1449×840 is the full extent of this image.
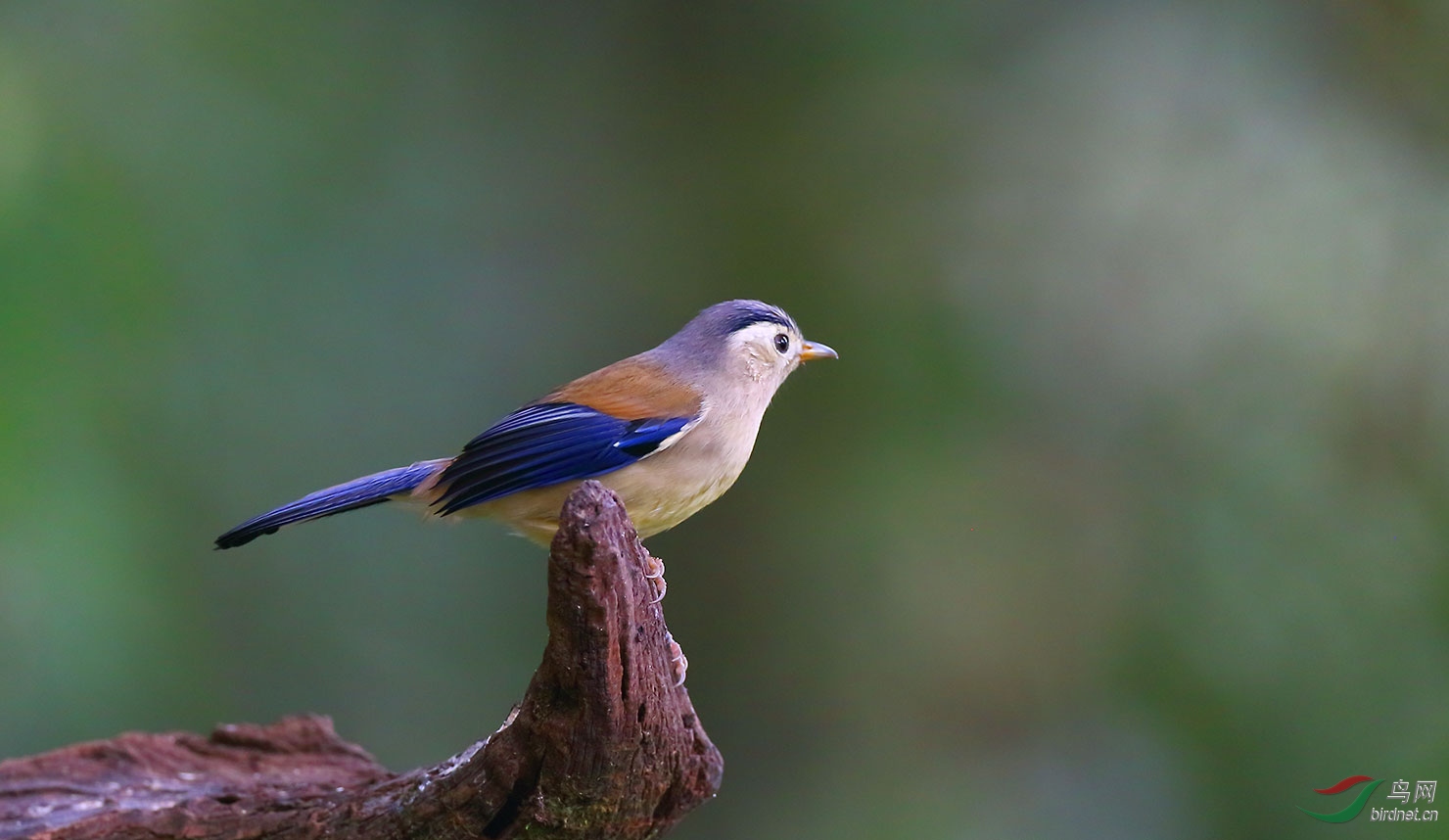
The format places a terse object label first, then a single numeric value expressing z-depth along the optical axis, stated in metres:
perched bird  7.69
